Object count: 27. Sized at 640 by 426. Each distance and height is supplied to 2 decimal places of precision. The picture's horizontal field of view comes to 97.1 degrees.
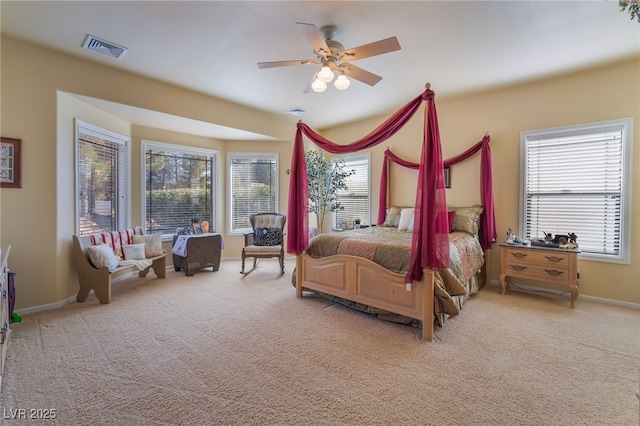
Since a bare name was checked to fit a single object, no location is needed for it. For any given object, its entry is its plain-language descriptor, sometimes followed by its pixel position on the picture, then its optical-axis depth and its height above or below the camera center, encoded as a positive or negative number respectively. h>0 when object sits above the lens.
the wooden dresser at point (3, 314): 1.87 -0.79
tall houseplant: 5.68 +0.56
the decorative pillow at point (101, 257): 3.39 -0.61
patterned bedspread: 2.77 -0.49
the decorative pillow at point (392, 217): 4.74 -0.14
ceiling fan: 2.31 +1.35
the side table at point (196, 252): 4.64 -0.75
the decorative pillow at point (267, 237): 5.02 -0.52
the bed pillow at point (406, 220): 4.31 -0.17
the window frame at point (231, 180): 5.96 +0.59
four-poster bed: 2.52 -0.46
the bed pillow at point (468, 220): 3.96 -0.15
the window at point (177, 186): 5.00 +0.40
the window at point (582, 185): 3.36 +0.32
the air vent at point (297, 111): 5.08 +1.79
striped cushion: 3.69 -0.44
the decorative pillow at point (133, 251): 4.00 -0.64
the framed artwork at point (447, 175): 4.64 +0.56
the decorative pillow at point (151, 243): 4.28 -0.55
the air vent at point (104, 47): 2.87 +1.70
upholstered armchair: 4.67 -0.53
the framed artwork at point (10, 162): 2.87 +0.45
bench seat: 3.36 -0.82
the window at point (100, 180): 3.78 +0.40
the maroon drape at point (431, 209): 2.49 +0.00
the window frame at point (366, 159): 5.68 +1.00
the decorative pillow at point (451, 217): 4.10 -0.11
